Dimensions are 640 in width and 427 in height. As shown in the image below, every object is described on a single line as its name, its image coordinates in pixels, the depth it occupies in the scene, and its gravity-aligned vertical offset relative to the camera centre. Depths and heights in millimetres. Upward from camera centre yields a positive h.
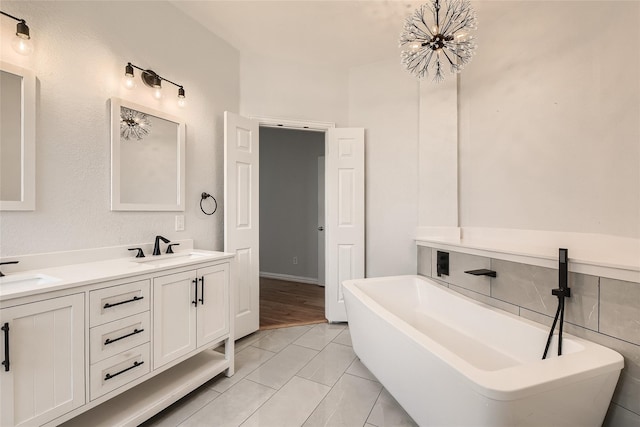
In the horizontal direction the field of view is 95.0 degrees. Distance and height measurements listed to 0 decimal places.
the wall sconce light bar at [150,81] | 1972 +922
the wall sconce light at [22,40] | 1448 +858
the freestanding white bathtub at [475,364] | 1078 -736
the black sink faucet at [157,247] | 2098 -271
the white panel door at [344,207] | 3225 +36
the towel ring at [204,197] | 2609 +111
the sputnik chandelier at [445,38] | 1733 +1090
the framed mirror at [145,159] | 1933 +366
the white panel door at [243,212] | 2695 -21
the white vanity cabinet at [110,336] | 1173 -638
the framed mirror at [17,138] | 1451 +357
